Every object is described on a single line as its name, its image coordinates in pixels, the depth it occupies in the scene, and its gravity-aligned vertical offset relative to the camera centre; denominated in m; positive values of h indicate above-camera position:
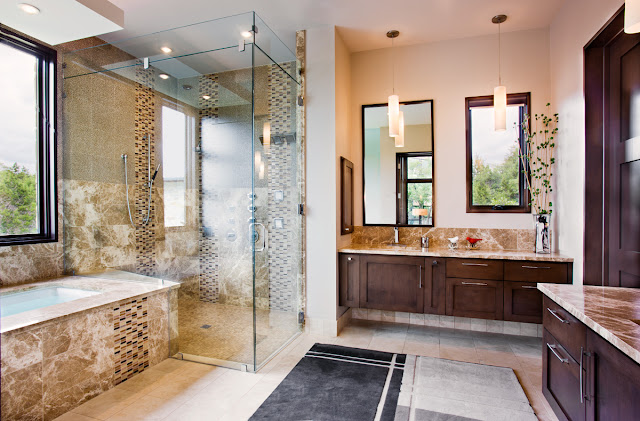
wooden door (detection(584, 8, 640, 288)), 2.19 +0.34
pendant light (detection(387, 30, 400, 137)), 3.22 +0.87
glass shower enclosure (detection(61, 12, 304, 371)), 2.71 +0.28
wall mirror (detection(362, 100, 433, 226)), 3.68 +0.44
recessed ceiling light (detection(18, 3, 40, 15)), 1.95 +1.15
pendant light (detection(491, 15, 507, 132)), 3.08 +0.89
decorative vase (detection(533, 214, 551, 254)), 3.13 -0.26
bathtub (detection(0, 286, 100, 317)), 2.36 -0.65
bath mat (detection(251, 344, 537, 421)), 2.03 -1.21
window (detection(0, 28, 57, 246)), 2.64 +0.54
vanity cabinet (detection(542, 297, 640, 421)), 1.23 -0.72
